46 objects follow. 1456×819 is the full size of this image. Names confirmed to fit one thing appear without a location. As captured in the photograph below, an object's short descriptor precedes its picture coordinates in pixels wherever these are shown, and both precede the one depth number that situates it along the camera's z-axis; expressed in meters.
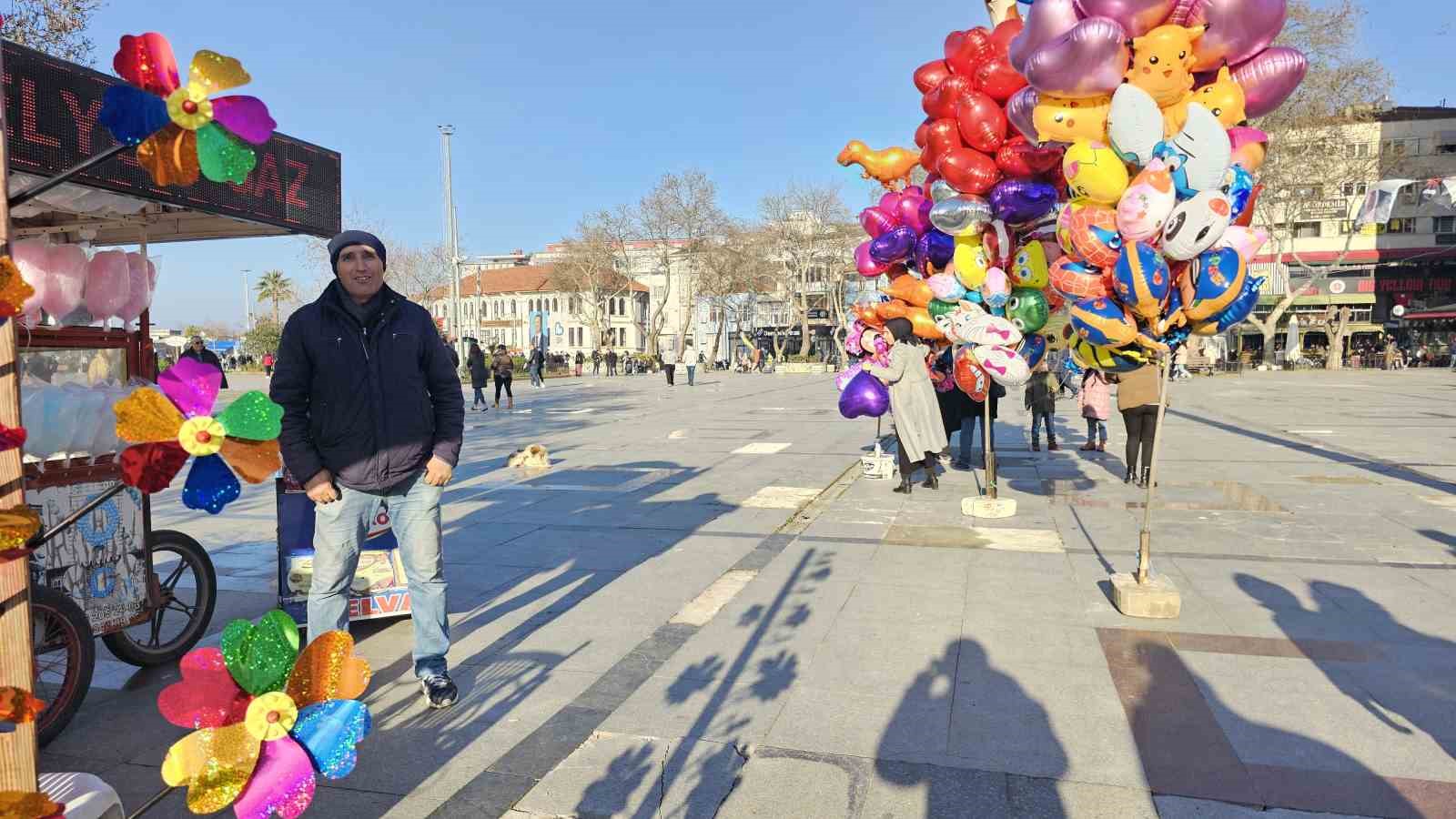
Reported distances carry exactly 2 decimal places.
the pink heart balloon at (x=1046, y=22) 5.29
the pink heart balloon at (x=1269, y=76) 5.28
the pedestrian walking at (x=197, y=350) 12.01
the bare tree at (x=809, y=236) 50.84
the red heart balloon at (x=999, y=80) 6.94
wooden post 1.64
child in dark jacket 11.44
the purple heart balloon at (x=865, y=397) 8.57
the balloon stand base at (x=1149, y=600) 4.66
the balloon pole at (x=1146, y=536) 4.80
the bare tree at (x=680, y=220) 52.50
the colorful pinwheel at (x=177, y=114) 1.73
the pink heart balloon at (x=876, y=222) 8.73
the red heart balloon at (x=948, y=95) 7.27
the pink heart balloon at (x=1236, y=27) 4.99
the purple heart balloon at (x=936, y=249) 7.95
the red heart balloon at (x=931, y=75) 7.64
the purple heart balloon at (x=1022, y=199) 6.71
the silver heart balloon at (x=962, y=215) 6.89
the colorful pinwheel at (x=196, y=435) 1.68
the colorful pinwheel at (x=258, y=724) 1.65
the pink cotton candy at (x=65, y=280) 3.23
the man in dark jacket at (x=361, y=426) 3.41
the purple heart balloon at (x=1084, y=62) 4.92
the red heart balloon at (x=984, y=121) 6.92
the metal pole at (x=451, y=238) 35.44
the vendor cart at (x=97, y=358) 2.82
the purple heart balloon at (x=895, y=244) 8.41
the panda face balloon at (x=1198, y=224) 4.36
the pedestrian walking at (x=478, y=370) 19.23
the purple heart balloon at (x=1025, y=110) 5.71
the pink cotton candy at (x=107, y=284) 3.55
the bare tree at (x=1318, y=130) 34.34
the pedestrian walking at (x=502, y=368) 20.55
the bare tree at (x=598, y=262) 54.84
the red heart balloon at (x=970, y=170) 6.89
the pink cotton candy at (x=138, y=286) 3.74
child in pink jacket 11.00
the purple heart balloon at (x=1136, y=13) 5.02
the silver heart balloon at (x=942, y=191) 7.14
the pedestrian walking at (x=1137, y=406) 8.69
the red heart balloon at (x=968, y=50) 7.25
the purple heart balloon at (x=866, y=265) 8.92
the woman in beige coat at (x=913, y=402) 8.34
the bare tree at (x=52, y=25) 12.14
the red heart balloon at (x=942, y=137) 7.28
